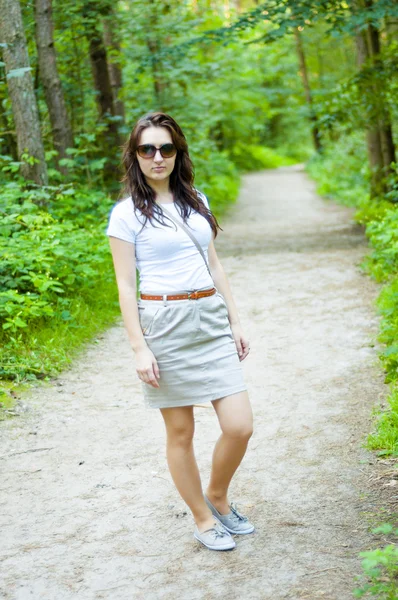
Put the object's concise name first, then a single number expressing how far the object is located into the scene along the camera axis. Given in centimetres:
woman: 326
